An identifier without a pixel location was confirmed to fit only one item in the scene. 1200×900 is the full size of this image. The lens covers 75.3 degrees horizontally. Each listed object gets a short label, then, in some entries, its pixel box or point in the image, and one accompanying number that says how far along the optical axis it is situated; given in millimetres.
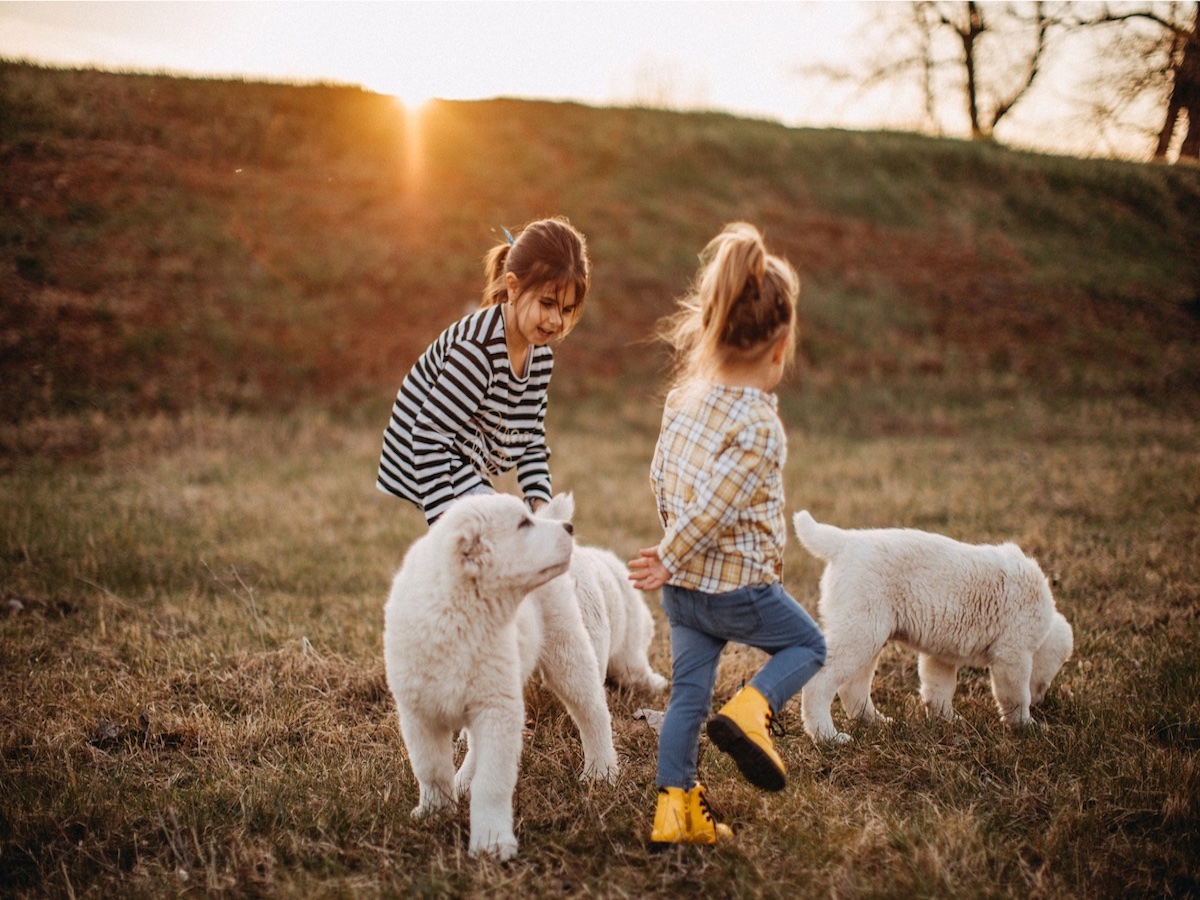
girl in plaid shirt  2998
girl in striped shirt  3828
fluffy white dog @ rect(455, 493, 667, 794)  3541
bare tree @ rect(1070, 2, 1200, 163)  13648
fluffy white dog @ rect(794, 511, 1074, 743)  4098
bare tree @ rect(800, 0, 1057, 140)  31984
